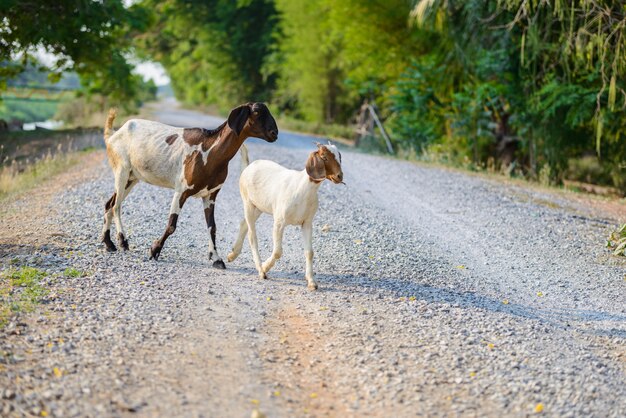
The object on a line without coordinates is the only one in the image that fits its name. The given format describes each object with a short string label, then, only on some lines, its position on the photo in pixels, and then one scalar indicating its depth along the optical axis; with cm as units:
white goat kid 692
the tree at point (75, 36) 2164
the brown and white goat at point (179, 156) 773
